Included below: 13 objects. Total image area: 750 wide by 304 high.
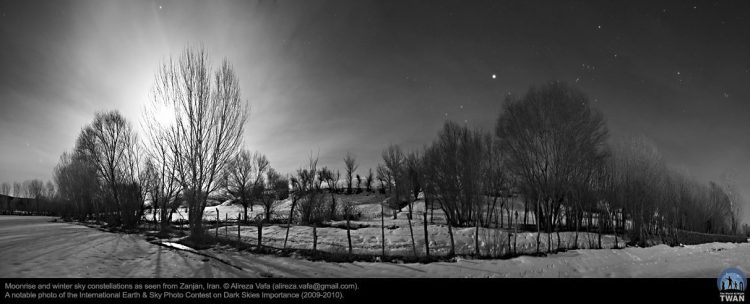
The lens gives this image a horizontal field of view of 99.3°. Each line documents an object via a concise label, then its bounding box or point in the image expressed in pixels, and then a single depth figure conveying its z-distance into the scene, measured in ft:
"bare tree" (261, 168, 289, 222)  148.80
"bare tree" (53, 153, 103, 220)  132.46
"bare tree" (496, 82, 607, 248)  77.59
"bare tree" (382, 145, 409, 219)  155.53
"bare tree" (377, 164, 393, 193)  172.76
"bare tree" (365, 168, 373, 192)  258.49
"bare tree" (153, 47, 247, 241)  52.24
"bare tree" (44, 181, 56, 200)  293.51
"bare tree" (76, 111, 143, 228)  97.04
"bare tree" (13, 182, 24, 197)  373.61
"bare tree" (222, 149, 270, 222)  154.10
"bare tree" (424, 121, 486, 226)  90.63
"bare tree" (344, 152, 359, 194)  246.06
